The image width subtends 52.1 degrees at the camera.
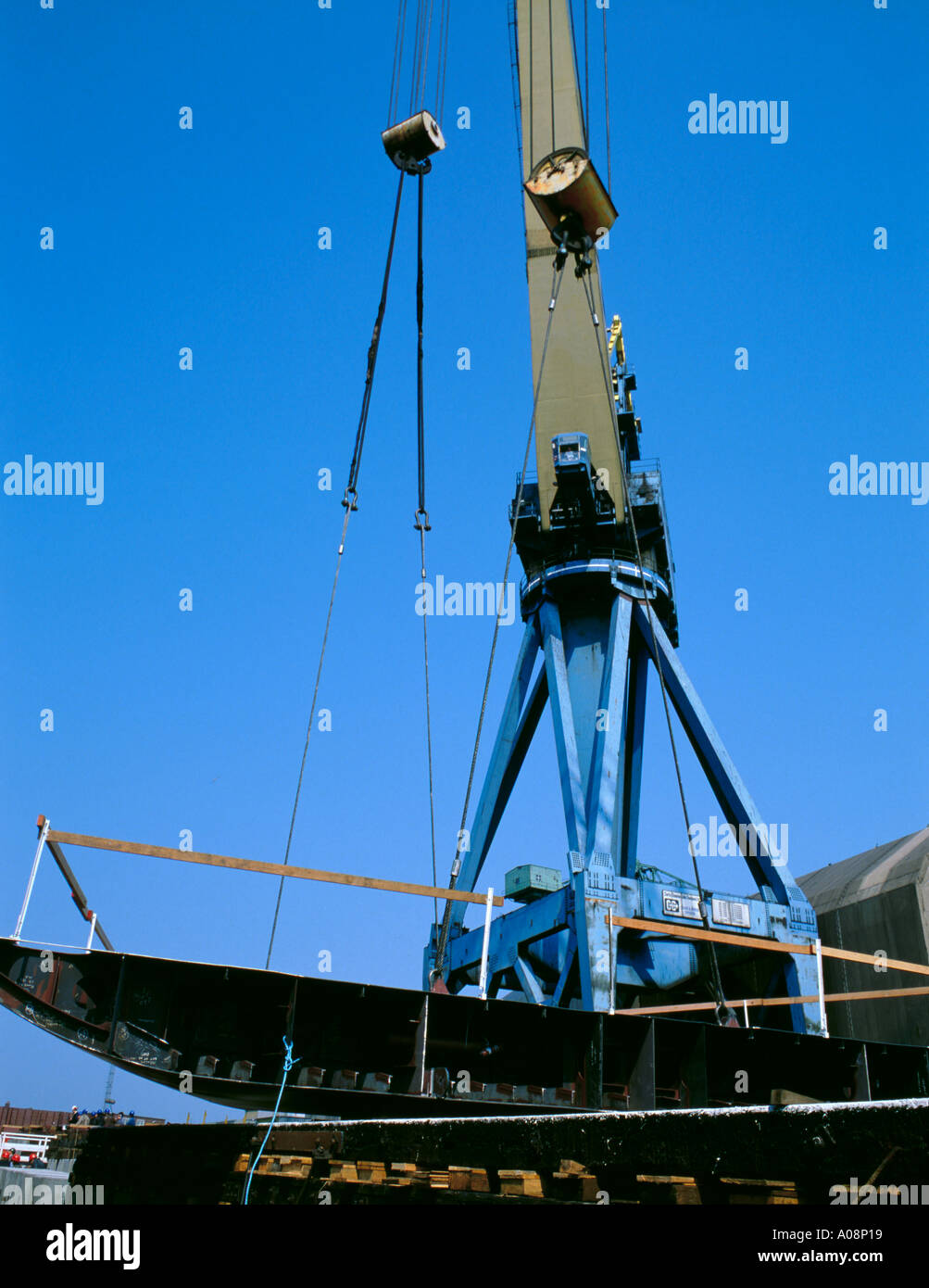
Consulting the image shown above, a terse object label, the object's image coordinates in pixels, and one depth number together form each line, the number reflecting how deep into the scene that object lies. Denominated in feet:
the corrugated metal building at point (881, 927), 58.65
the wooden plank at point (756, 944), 28.17
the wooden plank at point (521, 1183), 14.48
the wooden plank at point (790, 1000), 28.19
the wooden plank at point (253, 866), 23.49
